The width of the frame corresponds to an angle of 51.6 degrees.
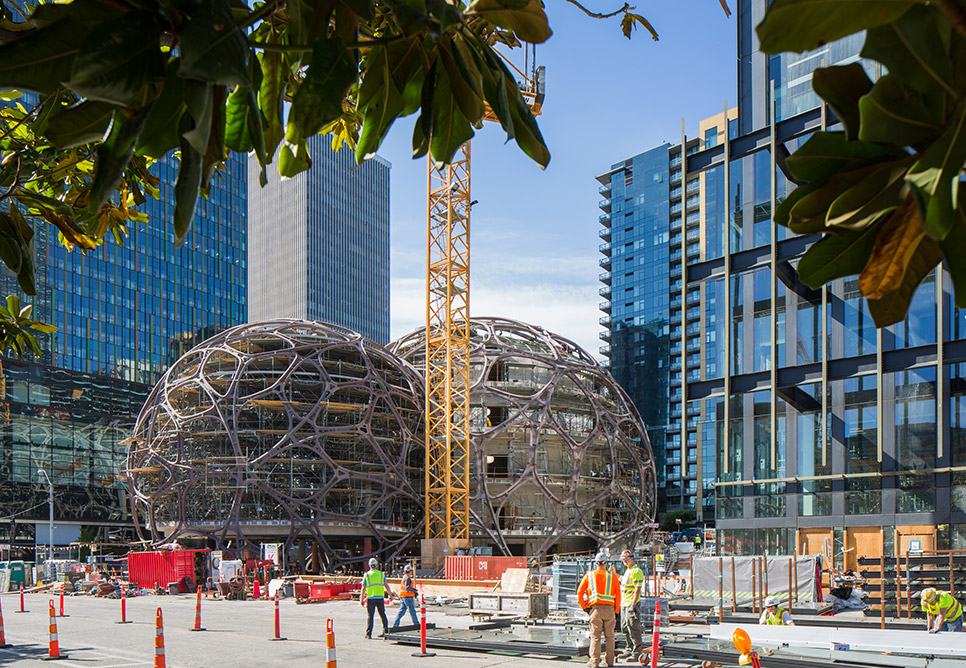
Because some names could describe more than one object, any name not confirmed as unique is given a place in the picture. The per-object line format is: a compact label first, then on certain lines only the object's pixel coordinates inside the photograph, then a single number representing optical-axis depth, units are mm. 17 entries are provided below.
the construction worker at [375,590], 21859
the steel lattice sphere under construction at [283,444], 60750
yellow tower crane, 56781
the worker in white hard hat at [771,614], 16234
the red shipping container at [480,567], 44062
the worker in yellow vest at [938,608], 16609
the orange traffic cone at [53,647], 19312
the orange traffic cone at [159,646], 15125
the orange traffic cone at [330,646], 12421
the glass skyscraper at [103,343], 89938
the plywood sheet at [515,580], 35375
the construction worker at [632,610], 17672
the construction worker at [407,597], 22947
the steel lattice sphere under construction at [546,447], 63469
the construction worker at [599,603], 16828
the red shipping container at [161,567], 47344
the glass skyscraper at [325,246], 168625
